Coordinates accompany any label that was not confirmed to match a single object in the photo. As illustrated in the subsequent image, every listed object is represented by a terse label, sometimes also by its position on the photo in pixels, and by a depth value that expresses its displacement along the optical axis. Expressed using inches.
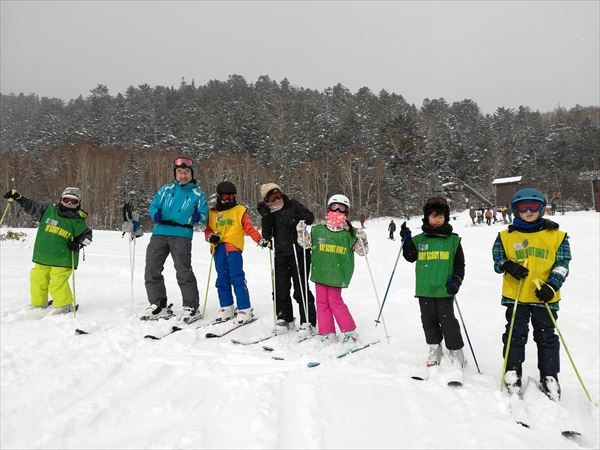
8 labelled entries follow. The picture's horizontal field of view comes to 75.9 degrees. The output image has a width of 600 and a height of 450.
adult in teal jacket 203.9
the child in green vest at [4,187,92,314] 208.5
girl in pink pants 171.9
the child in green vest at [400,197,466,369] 145.0
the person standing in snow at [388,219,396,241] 952.8
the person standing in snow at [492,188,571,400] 128.7
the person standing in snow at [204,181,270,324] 199.0
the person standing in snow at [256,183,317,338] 191.3
